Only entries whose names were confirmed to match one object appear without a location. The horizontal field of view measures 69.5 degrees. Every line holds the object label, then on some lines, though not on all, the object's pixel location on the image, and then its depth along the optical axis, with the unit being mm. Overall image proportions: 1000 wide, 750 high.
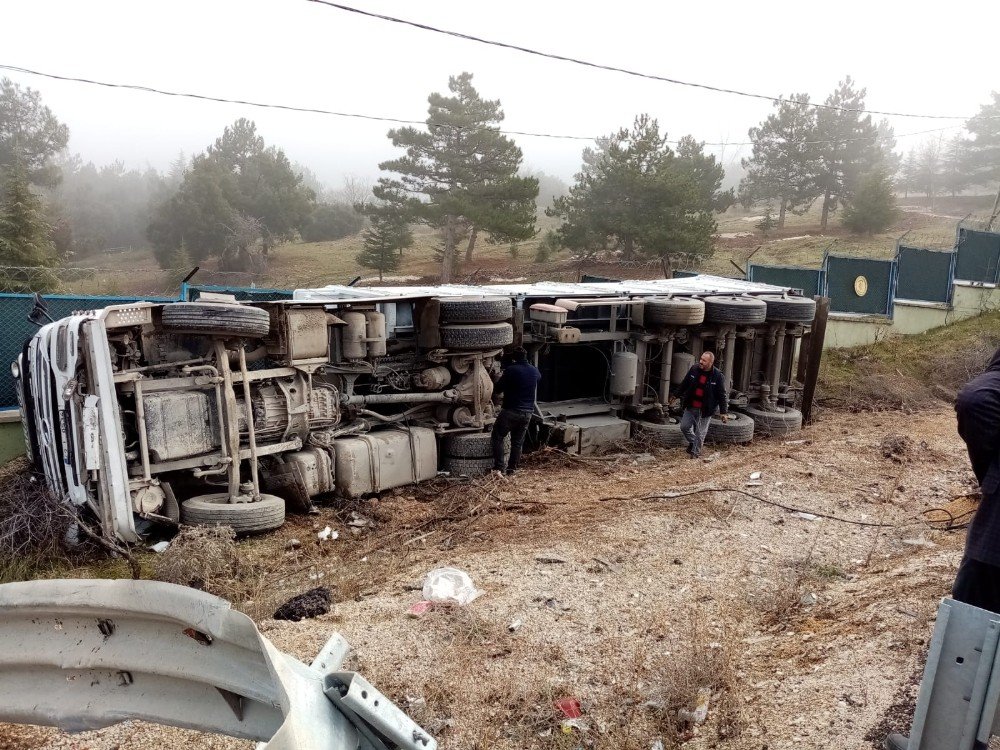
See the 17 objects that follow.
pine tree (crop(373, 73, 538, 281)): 29375
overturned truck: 5445
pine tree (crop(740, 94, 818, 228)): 39219
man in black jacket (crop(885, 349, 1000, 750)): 3012
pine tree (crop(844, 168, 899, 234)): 32562
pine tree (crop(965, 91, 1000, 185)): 47875
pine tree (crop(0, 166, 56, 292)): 24219
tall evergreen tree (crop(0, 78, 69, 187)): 39094
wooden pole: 10797
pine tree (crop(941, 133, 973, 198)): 50688
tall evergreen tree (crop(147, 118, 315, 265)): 36531
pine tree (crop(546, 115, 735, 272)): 26672
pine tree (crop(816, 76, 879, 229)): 39344
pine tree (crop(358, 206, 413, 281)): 29670
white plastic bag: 4699
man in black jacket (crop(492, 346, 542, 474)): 7762
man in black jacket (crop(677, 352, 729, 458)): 8695
